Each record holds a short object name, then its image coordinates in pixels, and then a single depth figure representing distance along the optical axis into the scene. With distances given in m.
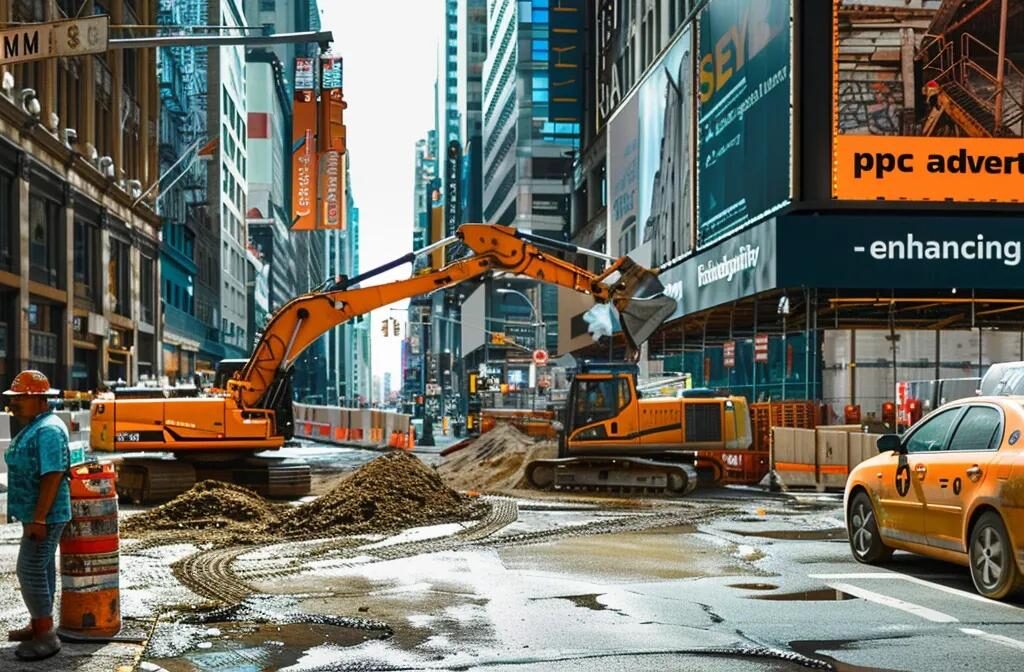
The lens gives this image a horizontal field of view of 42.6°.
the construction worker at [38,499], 7.88
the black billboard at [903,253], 35.38
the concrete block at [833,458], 25.20
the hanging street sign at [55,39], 15.29
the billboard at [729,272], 36.28
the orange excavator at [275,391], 21.91
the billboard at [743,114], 36.47
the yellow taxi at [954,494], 10.59
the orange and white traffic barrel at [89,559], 8.42
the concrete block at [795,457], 25.53
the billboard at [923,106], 35.41
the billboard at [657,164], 47.72
